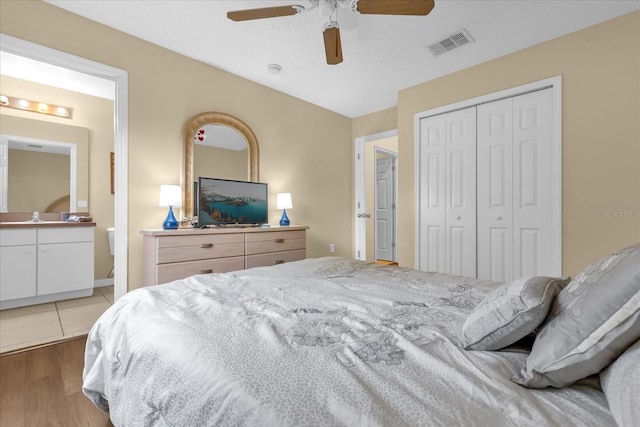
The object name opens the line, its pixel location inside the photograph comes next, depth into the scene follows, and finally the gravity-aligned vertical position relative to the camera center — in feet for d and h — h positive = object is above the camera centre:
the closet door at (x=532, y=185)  9.18 +0.90
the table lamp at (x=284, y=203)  12.00 +0.43
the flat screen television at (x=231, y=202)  9.79 +0.43
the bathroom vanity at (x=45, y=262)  10.05 -1.71
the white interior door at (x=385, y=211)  19.48 +0.17
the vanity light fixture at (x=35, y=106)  11.07 +4.23
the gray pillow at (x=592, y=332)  1.98 -0.83
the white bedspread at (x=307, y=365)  1.88 -1.21
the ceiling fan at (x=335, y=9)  5.86 +4.20
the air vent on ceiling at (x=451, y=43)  8.82 +5.28
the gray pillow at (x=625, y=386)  1.60 -1.03
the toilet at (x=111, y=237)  13.05 -1.00
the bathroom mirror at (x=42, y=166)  11.36 +1.95
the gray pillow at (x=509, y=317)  2.52 -0.90
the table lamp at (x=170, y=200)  8.92 +0.42
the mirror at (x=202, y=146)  9.92 +2.41
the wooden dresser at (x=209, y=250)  8.16 -1.13
